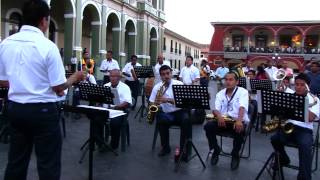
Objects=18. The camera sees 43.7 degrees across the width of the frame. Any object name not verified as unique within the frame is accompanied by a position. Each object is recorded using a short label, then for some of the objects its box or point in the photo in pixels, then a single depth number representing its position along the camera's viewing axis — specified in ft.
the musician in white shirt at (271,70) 45.62
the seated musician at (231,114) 21.75
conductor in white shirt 11.91
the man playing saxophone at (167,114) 22.72
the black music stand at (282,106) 17.90
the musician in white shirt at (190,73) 41.96
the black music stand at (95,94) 22.72
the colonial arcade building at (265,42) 159.12
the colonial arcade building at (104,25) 73.36
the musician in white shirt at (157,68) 39.03
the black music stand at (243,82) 36.40
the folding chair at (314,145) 19.34
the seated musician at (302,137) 18.60
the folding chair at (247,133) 22.17
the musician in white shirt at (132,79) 43.52
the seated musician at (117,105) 24.13
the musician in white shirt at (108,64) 46.95
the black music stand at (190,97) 21.57
